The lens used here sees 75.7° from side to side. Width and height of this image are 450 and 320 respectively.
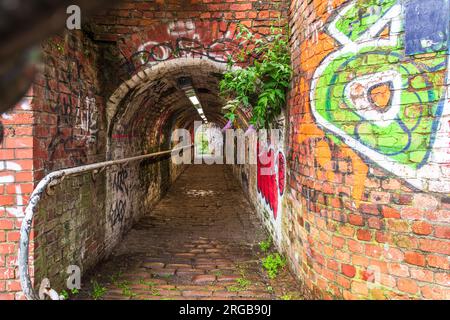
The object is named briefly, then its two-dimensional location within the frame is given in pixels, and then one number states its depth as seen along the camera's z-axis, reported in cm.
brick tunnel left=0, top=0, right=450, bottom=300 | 240
